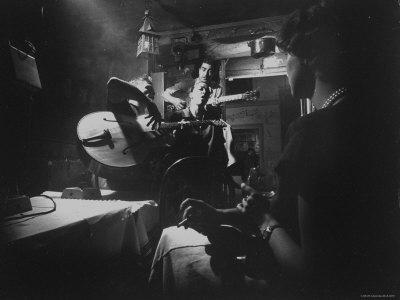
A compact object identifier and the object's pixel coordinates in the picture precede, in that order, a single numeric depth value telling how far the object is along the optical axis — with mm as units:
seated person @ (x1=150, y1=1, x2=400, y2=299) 1089
